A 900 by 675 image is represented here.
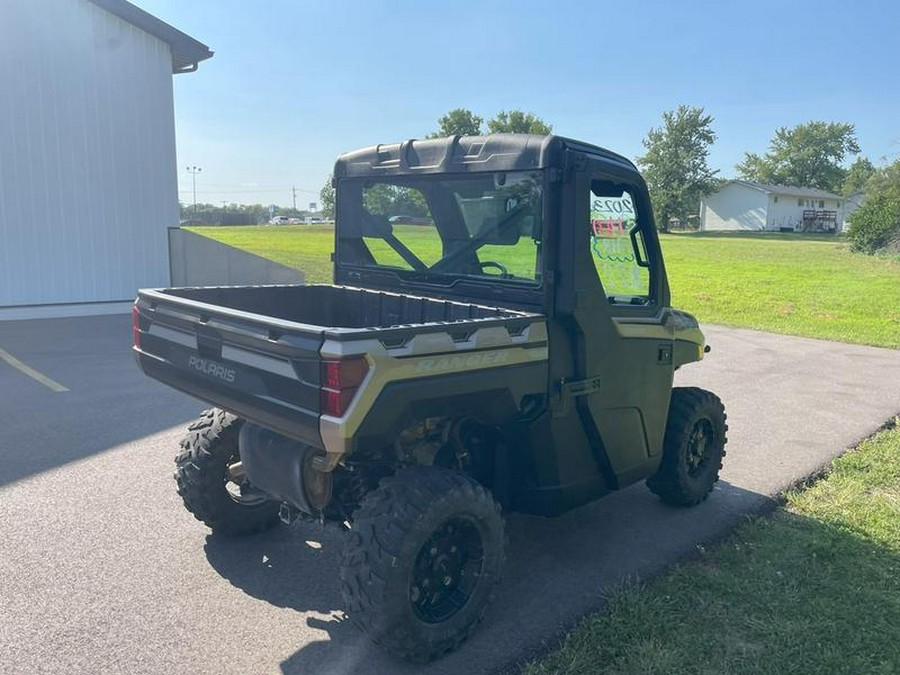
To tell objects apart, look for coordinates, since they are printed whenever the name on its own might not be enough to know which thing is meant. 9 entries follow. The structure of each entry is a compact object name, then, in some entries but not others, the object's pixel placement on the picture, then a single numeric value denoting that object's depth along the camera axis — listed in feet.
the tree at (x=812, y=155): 298.97
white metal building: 37.81
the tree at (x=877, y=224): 106.52
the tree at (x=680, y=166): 221.87
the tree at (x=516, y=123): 235.40
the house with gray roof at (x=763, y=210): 232.53
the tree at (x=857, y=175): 284.84
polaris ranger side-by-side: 9.35
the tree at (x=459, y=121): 237.04
